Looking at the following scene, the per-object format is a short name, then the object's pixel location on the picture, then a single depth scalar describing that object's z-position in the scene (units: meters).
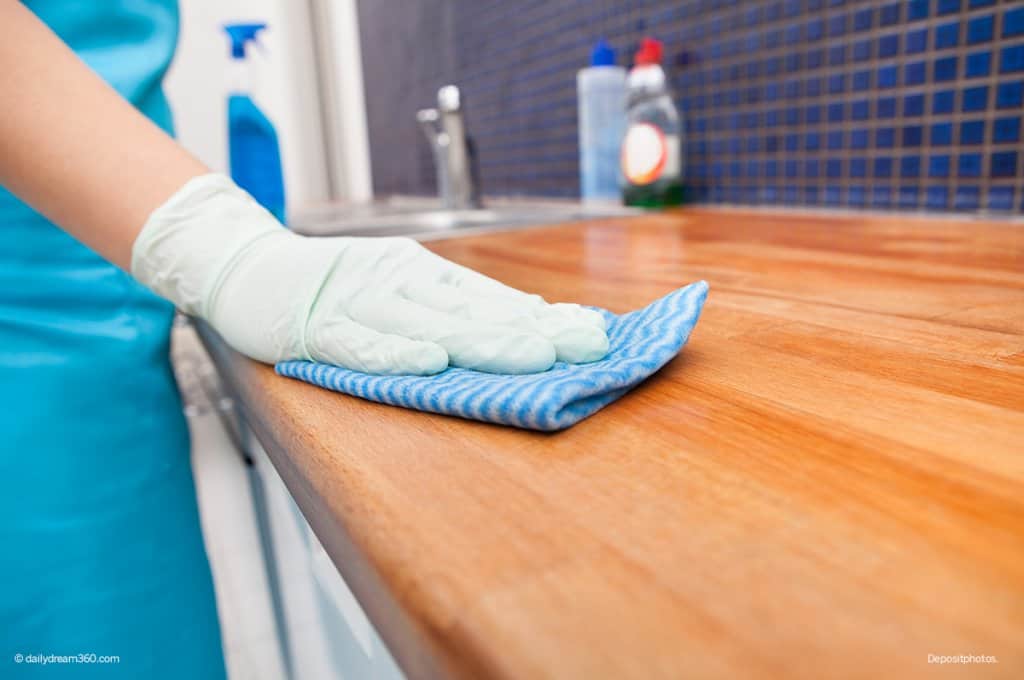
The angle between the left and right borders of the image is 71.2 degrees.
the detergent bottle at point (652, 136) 1.30
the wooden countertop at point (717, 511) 0.20
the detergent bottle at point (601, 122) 1.43
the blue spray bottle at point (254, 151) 1.41
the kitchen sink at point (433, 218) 1.43
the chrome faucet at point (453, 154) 1.80
